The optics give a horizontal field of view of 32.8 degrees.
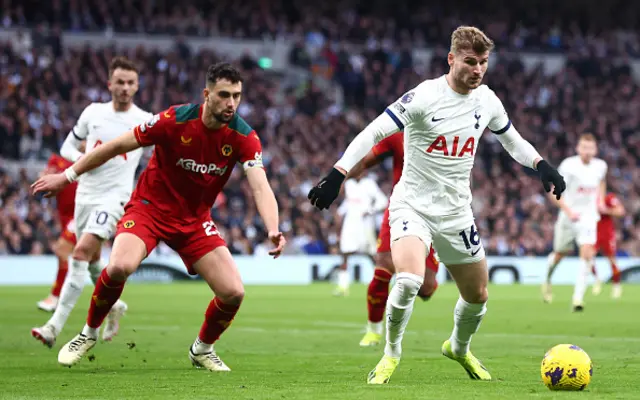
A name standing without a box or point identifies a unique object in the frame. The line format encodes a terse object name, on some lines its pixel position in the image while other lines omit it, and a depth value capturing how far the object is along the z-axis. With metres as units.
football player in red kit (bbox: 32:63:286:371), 8.45
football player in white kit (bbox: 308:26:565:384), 7.68
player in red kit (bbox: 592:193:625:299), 21.45
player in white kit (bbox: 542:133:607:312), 17.75
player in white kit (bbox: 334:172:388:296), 23.41
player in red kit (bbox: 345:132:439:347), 10.99
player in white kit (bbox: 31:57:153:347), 11.13
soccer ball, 7.12
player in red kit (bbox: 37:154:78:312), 15.51
